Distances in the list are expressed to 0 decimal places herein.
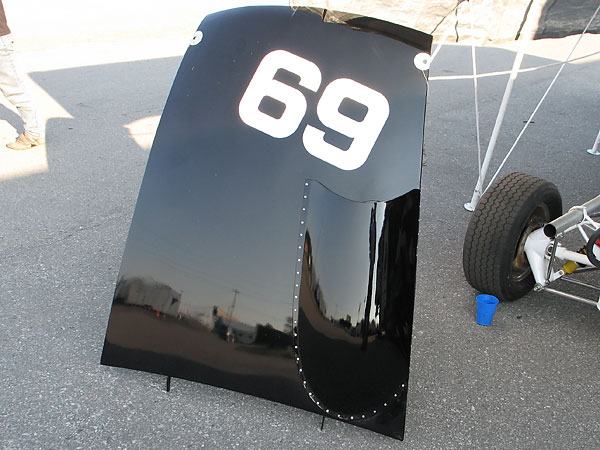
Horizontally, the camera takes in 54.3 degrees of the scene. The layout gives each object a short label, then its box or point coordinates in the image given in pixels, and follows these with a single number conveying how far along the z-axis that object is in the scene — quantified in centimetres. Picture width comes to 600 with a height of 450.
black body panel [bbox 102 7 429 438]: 207
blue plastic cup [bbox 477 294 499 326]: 272
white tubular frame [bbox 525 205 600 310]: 263
